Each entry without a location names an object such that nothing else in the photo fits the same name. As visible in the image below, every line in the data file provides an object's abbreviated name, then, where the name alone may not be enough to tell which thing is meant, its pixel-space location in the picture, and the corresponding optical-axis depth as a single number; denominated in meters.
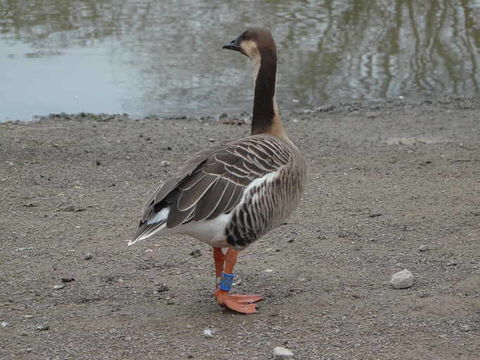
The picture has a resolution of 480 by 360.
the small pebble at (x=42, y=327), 9.44
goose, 9.30
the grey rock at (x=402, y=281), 10.48
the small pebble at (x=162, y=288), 10.56
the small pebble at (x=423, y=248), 11.83
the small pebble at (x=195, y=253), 11.86
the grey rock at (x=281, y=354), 8.65
